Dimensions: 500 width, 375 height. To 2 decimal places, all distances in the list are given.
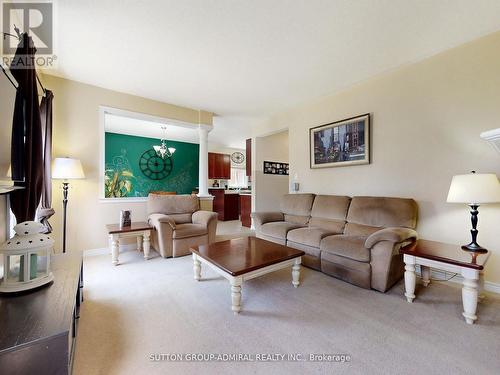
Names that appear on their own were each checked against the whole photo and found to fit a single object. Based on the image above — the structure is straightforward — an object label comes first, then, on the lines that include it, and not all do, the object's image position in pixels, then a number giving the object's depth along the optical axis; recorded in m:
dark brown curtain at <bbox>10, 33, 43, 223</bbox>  1.64
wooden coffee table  1.75
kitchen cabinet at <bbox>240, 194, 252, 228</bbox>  5.43
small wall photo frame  5.26
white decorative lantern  1.14
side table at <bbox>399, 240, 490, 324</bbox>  1.61
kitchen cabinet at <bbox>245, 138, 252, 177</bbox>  5.47
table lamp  1.77
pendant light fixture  5.59
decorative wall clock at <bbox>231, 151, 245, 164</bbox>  7.94
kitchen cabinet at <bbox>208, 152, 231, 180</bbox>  7.06
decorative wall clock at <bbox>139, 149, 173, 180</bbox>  6.41
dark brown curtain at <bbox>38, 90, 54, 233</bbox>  2.52
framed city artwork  3.06
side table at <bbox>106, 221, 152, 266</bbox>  2.81
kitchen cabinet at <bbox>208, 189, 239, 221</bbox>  6.49
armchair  3.04
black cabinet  0.80
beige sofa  2.09
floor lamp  2.68
